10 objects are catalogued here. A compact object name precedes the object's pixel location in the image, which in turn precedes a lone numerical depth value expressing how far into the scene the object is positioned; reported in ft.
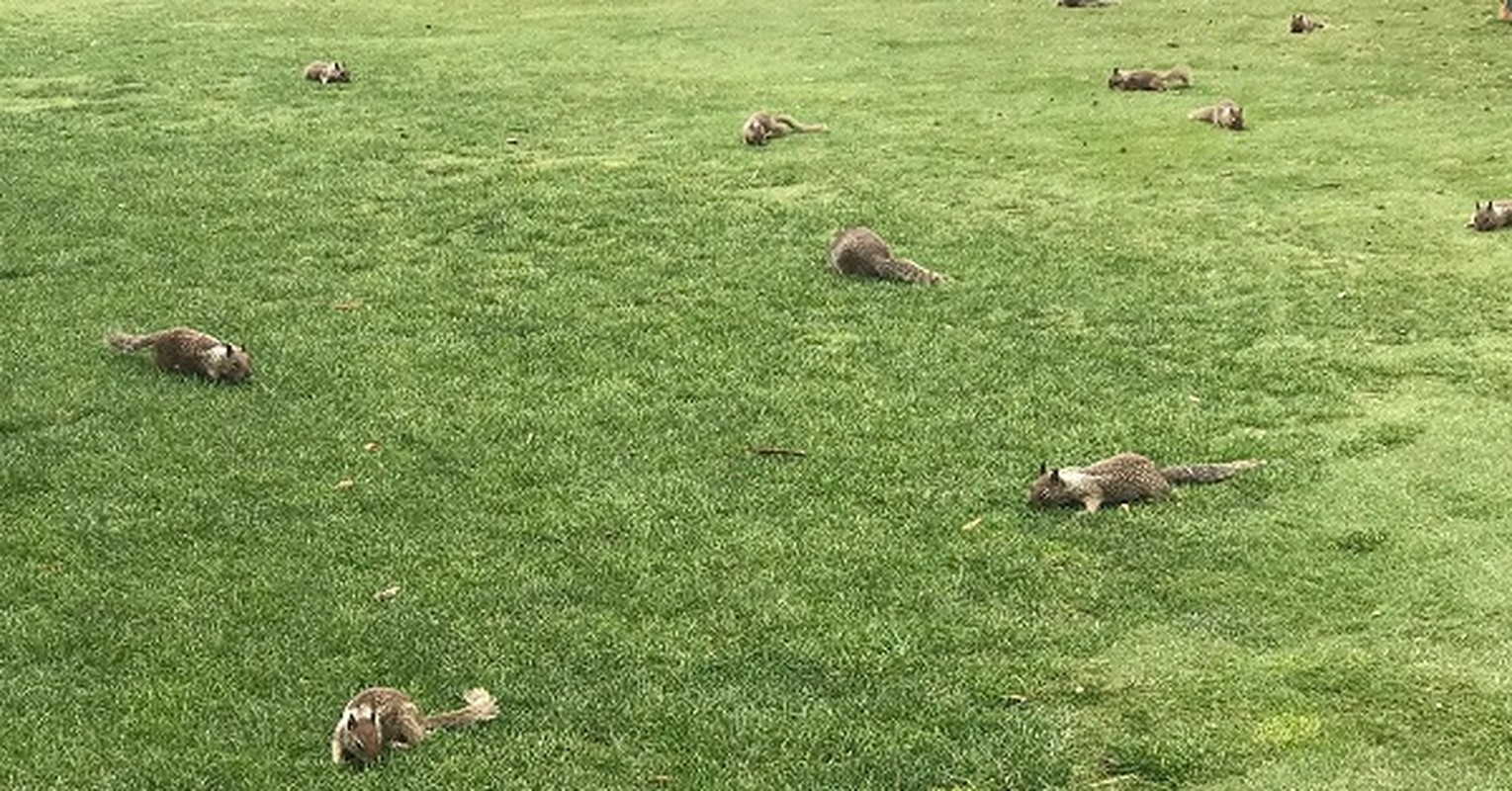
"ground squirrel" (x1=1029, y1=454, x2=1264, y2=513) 16.55
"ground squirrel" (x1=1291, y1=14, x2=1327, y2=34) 43.79
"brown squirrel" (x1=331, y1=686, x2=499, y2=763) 12.34
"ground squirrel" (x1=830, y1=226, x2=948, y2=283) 23.91
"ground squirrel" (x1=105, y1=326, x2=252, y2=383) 19.76
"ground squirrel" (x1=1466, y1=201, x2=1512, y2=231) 25.54
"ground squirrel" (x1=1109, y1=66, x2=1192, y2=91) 37.47
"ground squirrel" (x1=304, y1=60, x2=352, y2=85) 39.06
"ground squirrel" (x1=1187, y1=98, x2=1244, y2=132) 33.35
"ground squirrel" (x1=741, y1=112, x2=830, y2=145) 32.73
